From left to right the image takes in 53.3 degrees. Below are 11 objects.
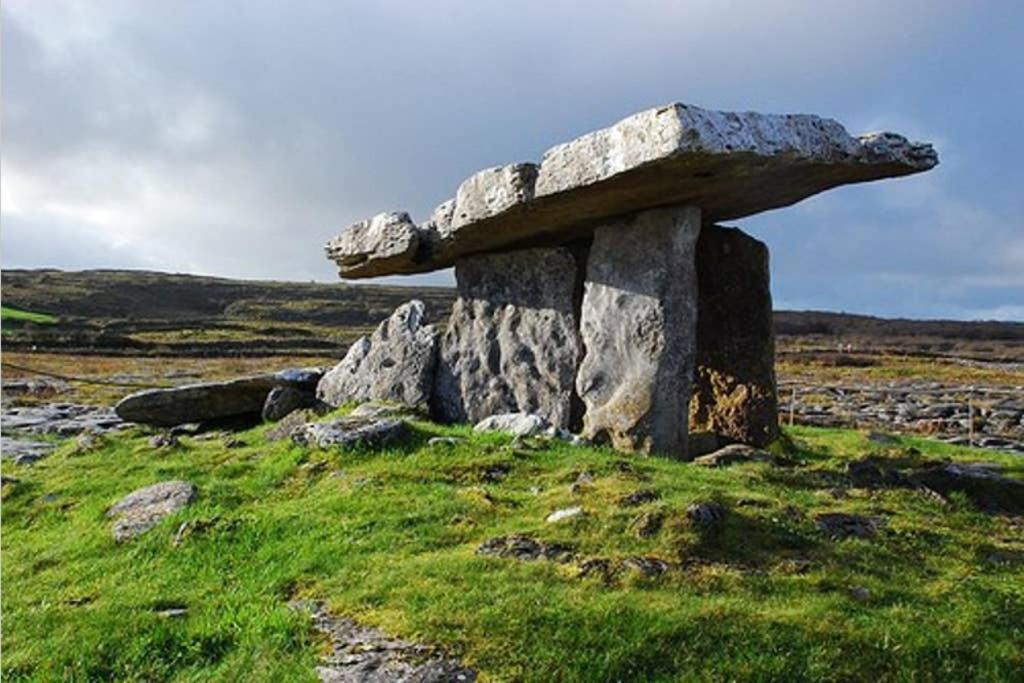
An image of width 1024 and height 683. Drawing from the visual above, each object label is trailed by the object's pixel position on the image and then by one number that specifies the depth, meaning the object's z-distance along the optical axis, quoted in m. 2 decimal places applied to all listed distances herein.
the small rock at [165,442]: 17.02
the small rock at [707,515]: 10.19
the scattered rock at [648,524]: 10.07
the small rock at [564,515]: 10.60
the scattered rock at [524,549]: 9.59
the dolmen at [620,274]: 14.00
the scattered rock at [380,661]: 7.47
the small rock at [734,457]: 14.95
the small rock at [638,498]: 10.96
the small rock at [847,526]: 10.83
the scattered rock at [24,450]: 17.97
